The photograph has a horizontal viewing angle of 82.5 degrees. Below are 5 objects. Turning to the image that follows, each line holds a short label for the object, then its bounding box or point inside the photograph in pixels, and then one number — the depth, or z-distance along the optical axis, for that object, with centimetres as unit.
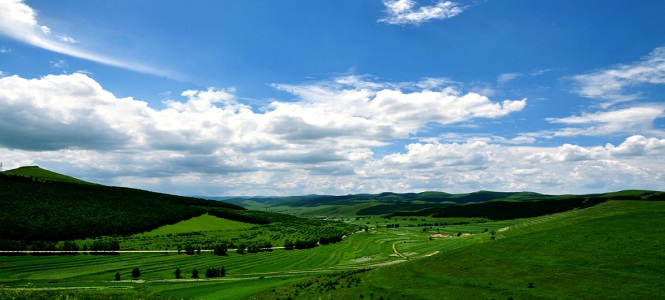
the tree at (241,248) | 16194
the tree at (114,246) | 14890
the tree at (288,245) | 17631
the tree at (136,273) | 10394
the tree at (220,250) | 15362
